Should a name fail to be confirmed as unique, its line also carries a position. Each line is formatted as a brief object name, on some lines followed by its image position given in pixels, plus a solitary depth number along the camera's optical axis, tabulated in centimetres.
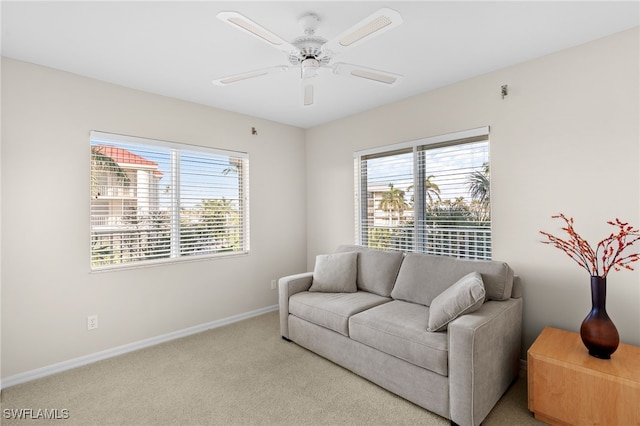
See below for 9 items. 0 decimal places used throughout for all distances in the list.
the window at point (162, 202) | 297
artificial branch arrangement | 210
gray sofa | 195
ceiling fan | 162
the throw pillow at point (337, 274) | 324
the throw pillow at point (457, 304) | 209
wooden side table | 170
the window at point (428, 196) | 296
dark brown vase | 187
